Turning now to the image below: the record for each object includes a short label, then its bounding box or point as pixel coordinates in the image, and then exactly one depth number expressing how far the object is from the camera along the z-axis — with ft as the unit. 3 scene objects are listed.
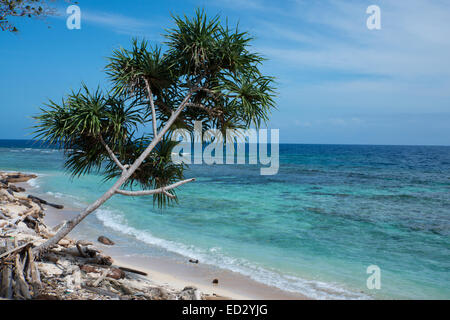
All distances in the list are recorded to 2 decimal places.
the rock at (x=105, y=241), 33.65
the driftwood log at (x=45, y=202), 48.48
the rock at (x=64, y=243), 26.20
